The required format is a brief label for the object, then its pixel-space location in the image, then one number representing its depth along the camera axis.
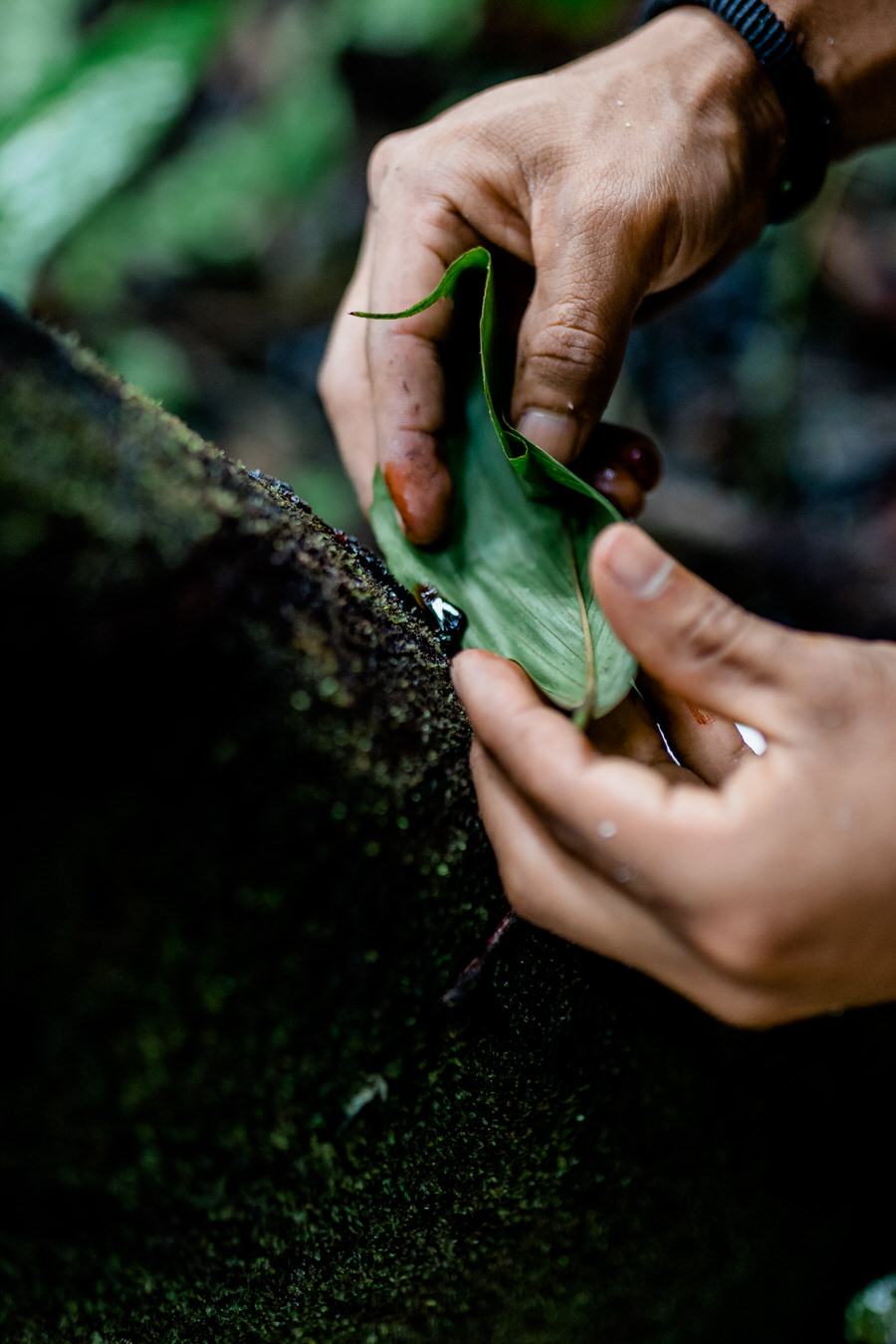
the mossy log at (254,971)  0.30
